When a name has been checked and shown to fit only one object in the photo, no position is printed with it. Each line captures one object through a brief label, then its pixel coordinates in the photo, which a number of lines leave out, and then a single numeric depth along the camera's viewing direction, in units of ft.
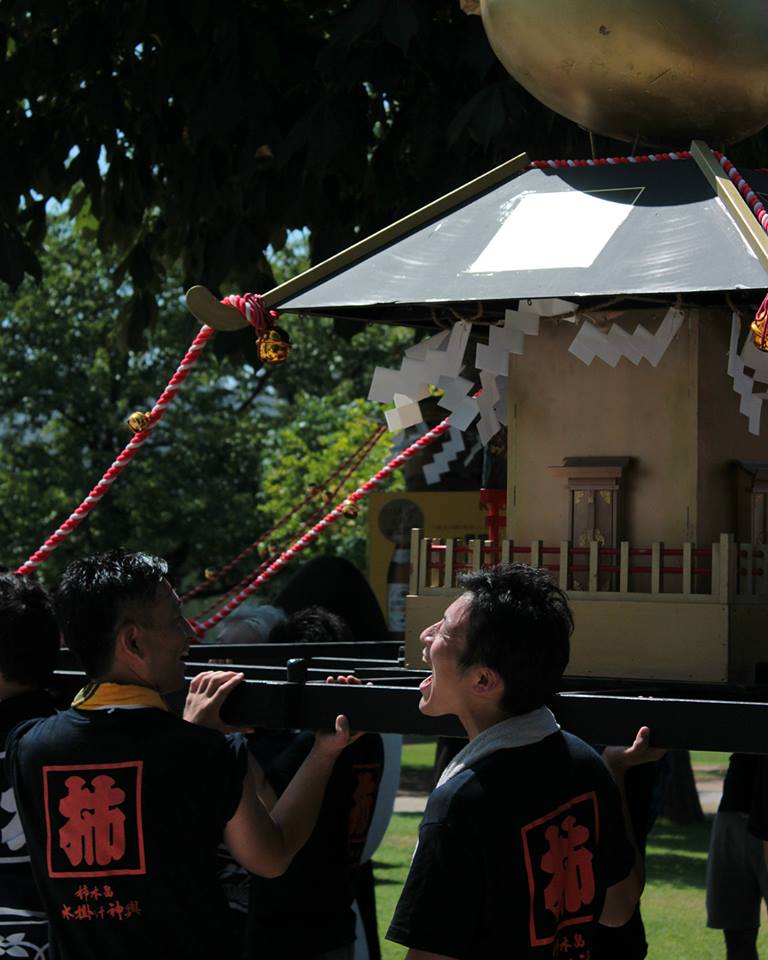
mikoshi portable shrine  20.26
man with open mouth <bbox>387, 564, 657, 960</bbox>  16.59
